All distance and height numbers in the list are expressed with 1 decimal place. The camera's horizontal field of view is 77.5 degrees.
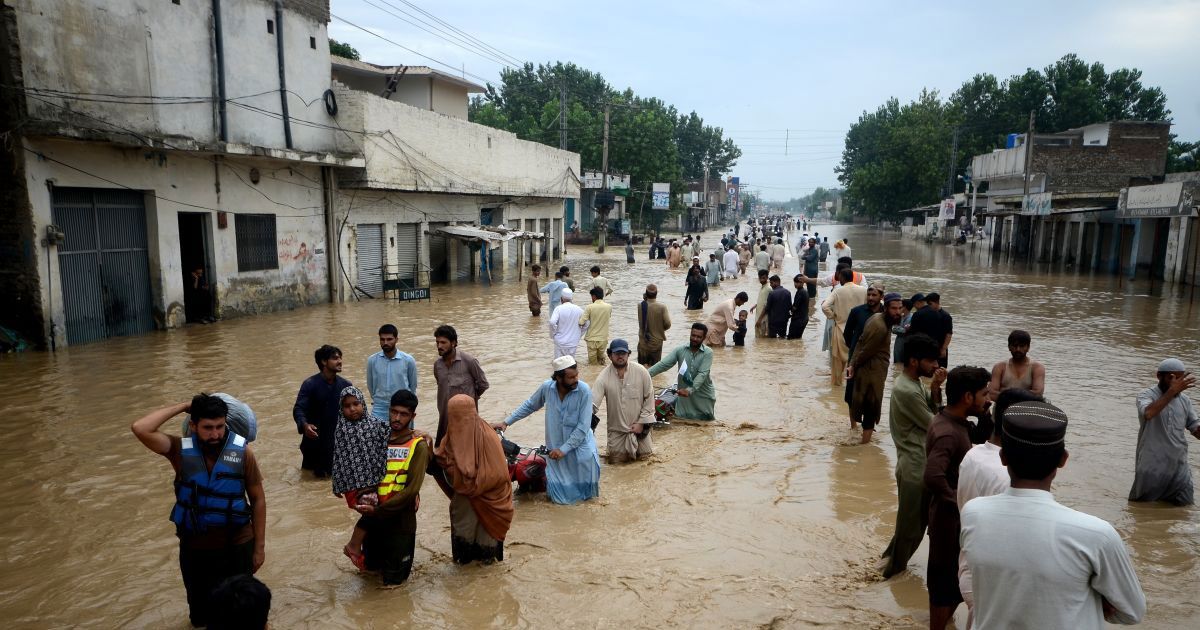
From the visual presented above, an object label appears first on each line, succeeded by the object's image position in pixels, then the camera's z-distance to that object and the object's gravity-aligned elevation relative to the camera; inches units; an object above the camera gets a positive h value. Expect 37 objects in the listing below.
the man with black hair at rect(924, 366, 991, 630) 152.9 -51.9
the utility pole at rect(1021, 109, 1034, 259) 1521.9 +129.5
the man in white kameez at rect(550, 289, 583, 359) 432.5 -62.1
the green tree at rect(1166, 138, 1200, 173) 2100.3 +203.8
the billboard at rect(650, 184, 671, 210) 2186.3 +72.1
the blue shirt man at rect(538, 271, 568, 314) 564.7 -52.5
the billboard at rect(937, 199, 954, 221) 2162.9 +43.5
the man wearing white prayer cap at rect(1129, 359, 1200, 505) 215.6 -64.0
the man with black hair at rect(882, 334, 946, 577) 181.2 -53.1
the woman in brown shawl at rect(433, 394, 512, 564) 179.2 -64.7
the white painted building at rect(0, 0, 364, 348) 479.2 +42.2
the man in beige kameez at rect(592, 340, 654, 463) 270.4 -63.5
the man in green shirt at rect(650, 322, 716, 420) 311.9 -66.1
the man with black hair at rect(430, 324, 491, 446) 255.4 -52.7
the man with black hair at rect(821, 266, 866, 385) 398.0 -45.2
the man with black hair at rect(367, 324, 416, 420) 261.0 -54.0
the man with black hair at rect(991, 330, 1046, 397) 241.1 -47.8
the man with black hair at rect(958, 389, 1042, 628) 132.8 -44.7
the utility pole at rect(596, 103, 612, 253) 1632.8 +72.7
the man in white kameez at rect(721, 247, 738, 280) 1099.3 -60.7
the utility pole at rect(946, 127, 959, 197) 2652.6 +225.9
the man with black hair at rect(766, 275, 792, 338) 564.7 -66.5
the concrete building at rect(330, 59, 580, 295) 786.8 +34.9
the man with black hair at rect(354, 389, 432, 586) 173.8 -62.9
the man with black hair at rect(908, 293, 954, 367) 323.3 -42.1
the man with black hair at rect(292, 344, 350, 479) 243.6 -59.7
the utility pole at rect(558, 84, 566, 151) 1585.9 +218.0
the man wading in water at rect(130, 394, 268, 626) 147.1 -55.3
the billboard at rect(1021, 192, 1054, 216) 1337.4 +40.8
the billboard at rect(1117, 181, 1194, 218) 867.4 +32.2
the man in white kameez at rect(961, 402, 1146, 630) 86.9 -38.8
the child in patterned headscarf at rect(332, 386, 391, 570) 174.7 -56.0
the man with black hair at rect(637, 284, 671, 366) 428.5 -60.0
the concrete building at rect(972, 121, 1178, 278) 1222.9 +88.3
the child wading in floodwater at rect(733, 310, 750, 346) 528.1 -76.5
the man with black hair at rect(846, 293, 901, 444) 287.6 -56.0
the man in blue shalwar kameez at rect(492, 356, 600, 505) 229.6 -66.2
